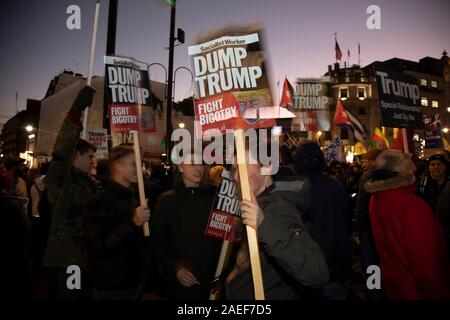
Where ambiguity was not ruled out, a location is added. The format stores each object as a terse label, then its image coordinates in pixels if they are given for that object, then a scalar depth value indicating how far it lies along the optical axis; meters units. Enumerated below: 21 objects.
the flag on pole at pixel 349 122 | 12.72
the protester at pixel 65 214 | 3.87
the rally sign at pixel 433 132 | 10.98
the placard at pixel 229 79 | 3.33
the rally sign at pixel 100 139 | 8.95
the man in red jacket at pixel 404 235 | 2.94
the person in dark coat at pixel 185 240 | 3.61
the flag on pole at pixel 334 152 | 12.40
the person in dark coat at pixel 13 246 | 3.07
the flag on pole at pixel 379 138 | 11.67
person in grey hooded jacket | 2.15
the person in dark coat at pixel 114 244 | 3.41
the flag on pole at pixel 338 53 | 32.28
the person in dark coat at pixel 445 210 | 4.25
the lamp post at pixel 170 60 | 17.32
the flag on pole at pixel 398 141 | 6.66
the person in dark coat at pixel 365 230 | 4.57
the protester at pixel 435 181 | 5.32
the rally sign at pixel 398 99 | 6.29
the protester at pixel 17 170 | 6.47
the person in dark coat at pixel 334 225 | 4.02
